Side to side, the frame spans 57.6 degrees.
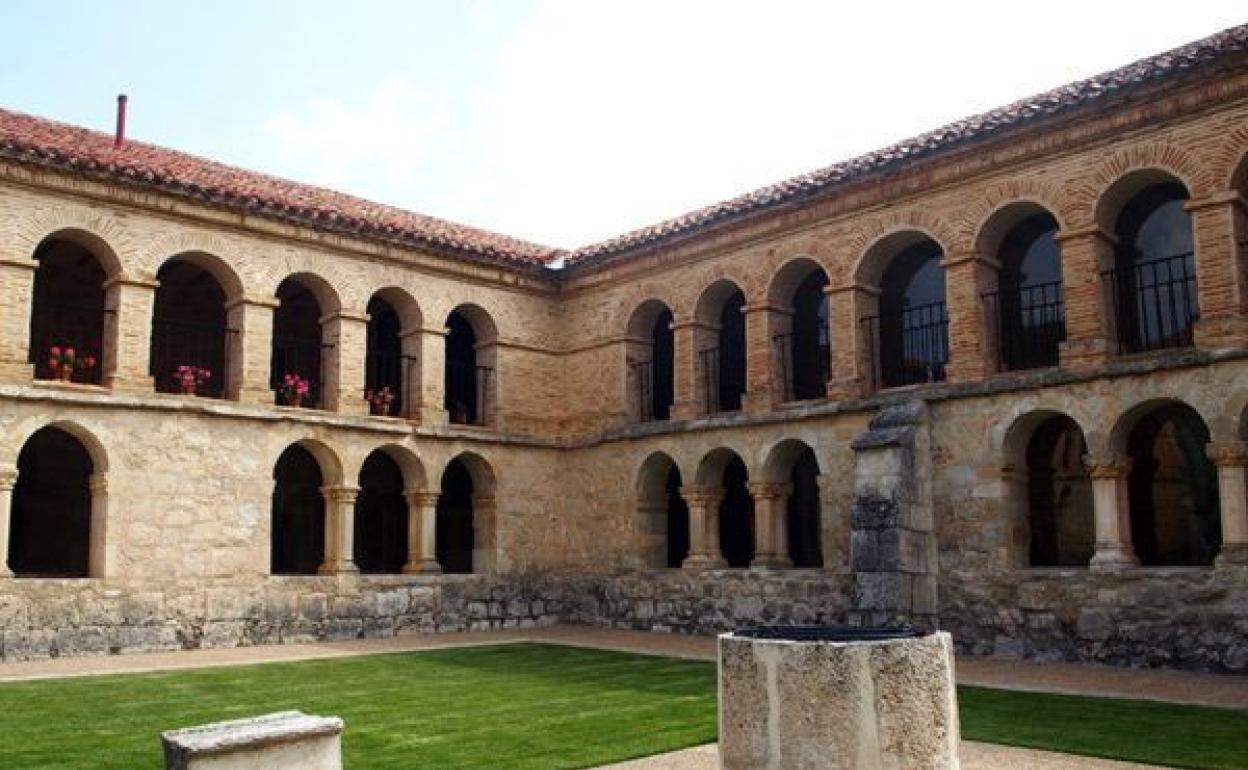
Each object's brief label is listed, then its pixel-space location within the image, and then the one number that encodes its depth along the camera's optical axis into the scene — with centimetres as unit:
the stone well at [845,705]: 527
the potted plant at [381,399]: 1884
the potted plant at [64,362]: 1558
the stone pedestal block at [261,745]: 540
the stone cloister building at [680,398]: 1353
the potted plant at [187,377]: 1648
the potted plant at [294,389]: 1769
